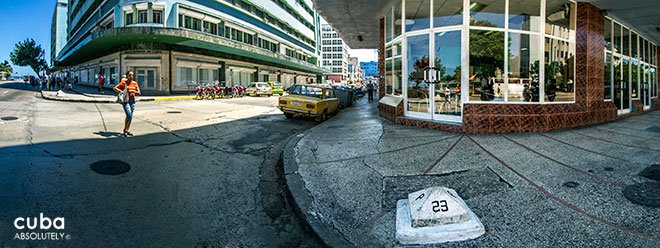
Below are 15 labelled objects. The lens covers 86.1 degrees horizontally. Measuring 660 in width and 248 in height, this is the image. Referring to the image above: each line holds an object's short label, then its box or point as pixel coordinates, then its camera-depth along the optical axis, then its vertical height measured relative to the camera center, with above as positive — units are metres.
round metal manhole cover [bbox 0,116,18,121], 10.46 -0.19
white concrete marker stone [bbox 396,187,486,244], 3.45 -1.13
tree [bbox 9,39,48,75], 78.25 +12.57
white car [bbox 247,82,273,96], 35.10 +2.23
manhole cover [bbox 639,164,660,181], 4.78 -0.86
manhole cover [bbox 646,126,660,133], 8.79 -0.46
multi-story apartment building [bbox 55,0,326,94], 31.02 +6.45
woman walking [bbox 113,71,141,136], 8.89 +0.48
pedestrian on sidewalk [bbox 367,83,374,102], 27.03 +1.49
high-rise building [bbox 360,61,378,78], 75.06 +9.54
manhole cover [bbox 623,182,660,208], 3.98 -0.98
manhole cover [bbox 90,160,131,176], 5.62 -0.92
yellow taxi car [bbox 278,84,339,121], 13.44 +0.38
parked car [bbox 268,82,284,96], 39.56 +2.56
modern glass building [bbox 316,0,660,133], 8.81 +1.24
